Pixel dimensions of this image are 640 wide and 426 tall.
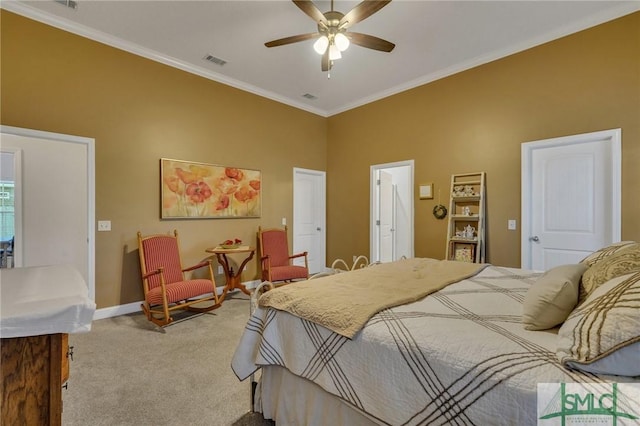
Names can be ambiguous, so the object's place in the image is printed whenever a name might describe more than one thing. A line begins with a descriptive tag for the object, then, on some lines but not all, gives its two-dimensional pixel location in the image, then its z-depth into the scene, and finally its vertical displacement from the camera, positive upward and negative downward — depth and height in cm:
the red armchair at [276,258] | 428 -74
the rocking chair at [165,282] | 313 -83
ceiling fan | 234 +162
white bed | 89 -58
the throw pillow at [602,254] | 162 -24
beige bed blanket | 133 -46
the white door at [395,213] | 471 -3
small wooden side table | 390 -80
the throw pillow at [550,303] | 116 -37
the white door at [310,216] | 547 -10
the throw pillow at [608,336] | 80 -37
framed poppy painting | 388 +29
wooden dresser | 73 -37
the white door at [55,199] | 296 +12
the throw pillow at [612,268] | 120 -24
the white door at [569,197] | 304 +16
